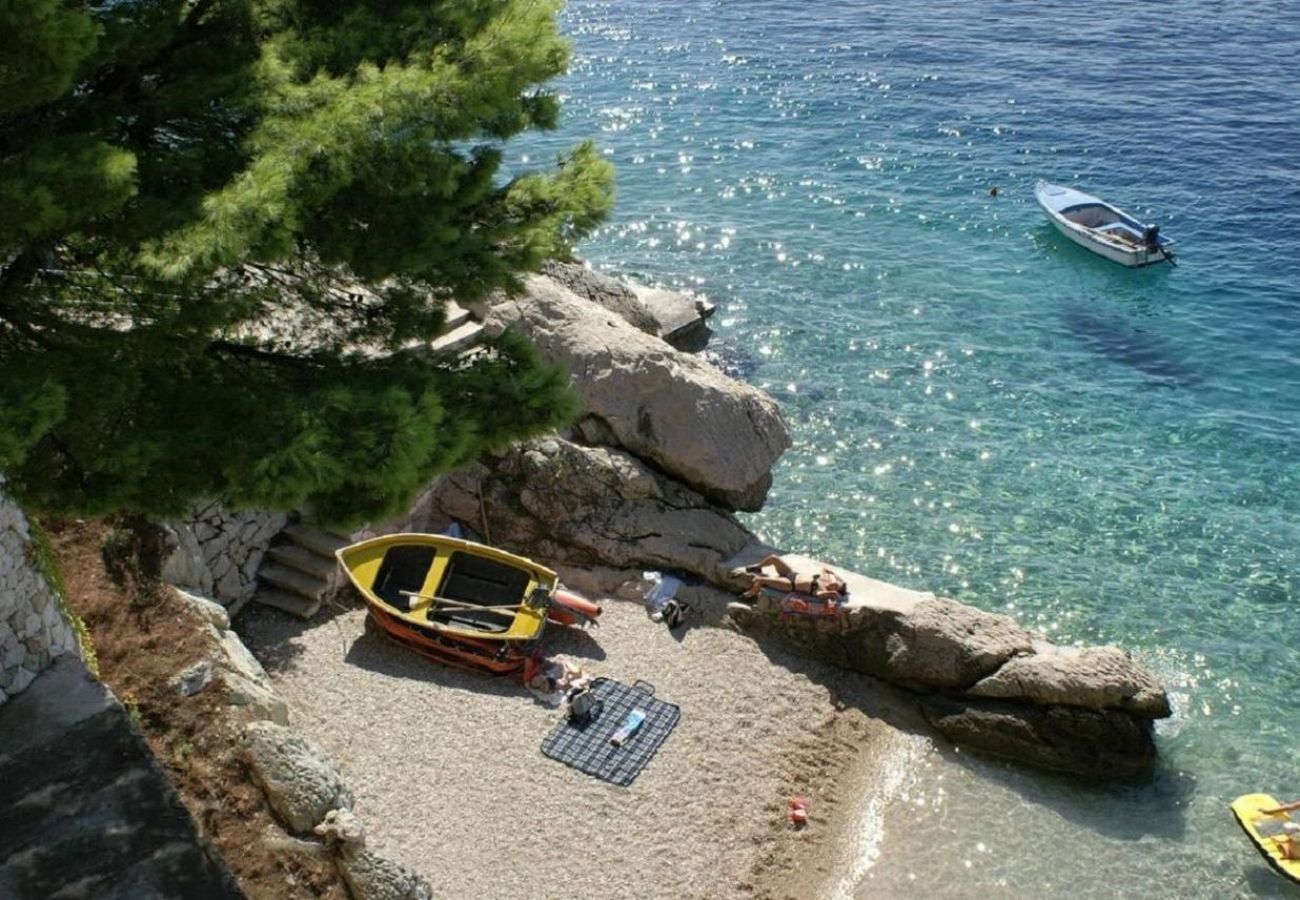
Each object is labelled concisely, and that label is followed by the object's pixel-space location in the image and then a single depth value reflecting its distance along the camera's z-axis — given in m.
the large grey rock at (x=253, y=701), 14.38
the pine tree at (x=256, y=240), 8.80
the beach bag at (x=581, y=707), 17.72
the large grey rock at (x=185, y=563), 16.91
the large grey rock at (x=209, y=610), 16.14
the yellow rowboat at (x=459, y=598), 18.38
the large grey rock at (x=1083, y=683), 18.52
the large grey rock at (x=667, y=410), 21.59
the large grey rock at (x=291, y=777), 13.38
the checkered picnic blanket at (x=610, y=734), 17.22
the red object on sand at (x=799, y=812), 16.98
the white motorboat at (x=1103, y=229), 32.50
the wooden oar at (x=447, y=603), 18.81
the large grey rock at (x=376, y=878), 13.28
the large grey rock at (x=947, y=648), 19.09
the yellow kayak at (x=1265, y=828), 16.42
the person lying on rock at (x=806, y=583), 19.56
